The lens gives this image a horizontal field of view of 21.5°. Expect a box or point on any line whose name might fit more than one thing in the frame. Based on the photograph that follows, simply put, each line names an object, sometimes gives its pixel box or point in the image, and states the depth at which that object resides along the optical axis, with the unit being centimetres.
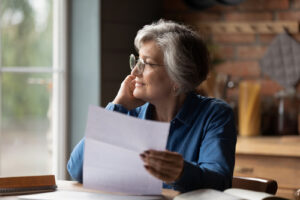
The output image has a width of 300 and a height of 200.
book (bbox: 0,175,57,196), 212
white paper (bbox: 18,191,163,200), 204
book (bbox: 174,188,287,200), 191
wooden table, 206
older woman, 230
